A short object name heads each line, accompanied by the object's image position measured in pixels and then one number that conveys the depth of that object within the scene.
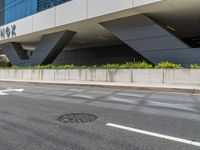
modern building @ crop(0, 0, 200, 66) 18.14
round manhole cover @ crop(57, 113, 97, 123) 6.39
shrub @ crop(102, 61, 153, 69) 16.58
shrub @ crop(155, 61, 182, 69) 15.20
